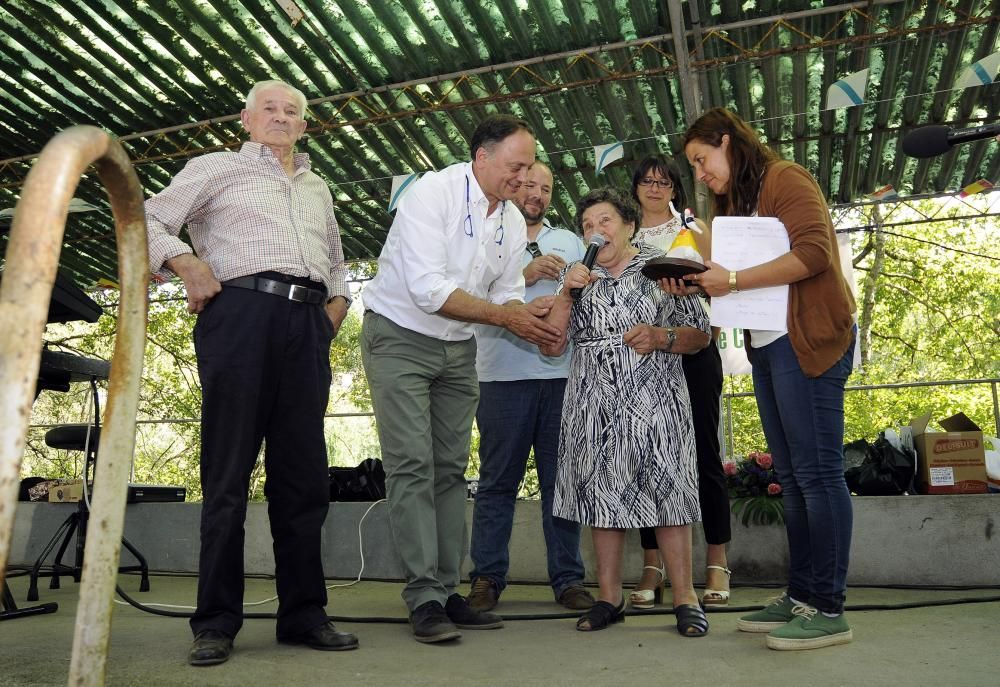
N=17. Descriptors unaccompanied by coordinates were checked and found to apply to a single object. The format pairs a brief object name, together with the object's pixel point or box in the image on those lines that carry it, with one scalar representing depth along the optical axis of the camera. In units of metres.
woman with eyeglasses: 3.36
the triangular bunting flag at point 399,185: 7.54
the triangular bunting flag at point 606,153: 7.03
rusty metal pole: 0.77
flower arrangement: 4.05
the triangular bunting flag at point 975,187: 7.77
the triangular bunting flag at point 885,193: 8.30
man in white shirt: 2.81
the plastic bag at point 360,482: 5.06
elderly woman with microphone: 2.78
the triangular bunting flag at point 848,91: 6.20
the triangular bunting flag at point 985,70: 5.88
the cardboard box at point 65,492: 5.49
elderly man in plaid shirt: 2.46
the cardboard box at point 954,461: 3.97
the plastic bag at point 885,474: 4.11
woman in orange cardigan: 2.42
